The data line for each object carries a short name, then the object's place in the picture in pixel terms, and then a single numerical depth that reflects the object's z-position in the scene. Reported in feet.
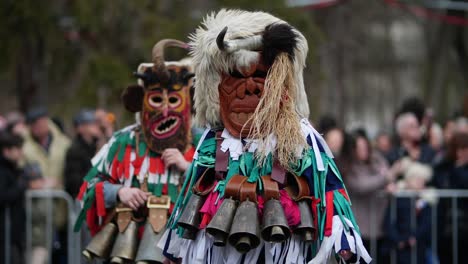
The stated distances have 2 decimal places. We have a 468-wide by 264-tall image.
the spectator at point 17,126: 67.27
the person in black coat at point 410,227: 63.77
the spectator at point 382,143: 77.72
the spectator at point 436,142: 69.95
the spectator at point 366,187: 62.64
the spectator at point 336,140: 62.80
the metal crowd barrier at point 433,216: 63.62
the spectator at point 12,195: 61.16
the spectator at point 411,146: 67.92
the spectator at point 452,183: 63.41
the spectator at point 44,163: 64.54
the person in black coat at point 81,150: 63.51
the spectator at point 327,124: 65.86
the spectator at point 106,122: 68.18
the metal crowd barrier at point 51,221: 63.82
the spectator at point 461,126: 67.54
